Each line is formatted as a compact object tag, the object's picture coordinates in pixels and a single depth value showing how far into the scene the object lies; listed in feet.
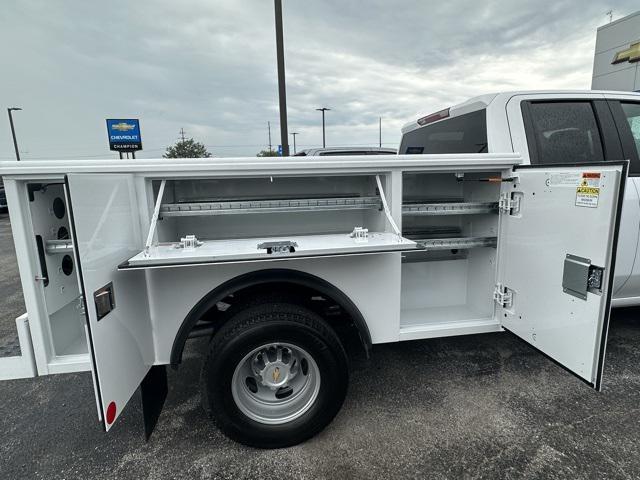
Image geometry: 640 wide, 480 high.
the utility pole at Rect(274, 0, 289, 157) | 23.35
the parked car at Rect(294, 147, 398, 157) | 28.53
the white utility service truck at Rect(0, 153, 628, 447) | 5.79
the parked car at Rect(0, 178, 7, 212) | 50.00
